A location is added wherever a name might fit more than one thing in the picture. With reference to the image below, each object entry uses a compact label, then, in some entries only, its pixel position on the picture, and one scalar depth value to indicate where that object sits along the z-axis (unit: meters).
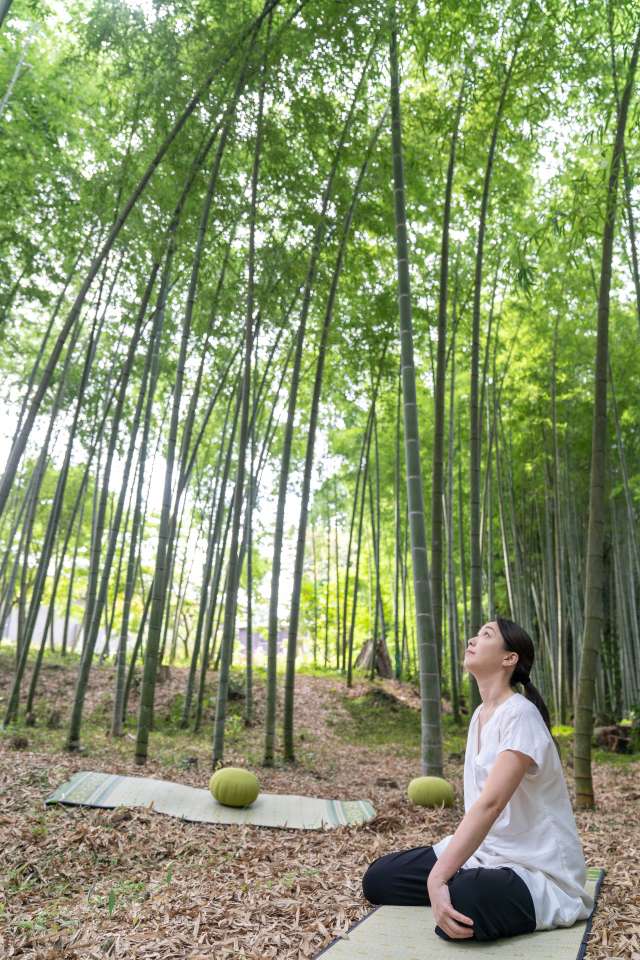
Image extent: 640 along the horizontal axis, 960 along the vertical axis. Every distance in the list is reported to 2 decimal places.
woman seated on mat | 1.57
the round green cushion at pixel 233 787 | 3.44
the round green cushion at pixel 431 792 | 3.50
